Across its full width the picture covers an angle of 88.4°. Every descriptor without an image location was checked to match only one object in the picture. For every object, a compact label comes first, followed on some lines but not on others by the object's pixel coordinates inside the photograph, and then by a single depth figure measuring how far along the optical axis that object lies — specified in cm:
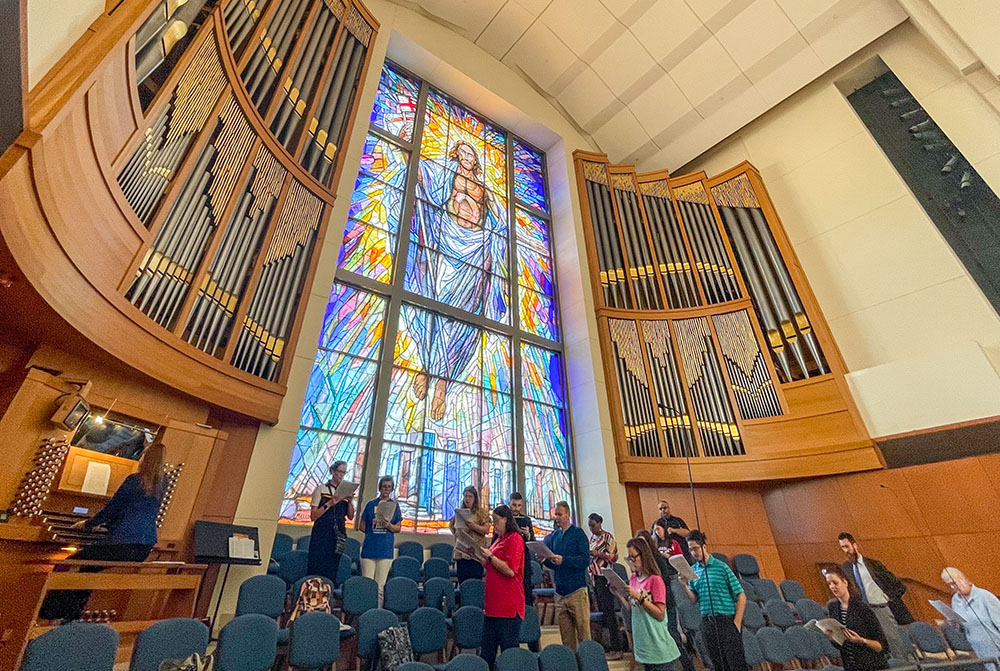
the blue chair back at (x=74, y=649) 183
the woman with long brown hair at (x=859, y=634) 252
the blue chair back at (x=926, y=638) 364
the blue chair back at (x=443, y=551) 478
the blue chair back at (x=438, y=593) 363
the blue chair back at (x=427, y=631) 311
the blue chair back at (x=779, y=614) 441
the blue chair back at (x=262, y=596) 294
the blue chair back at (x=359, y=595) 324
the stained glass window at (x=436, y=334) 539
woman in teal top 280
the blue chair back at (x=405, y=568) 396
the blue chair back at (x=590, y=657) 296
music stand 320
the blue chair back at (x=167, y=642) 212
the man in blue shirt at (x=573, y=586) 356
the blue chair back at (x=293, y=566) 384
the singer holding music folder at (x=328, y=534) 343
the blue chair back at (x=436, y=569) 420
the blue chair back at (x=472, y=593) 358
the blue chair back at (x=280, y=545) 412
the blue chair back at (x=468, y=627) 322
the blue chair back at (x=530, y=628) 346
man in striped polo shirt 293
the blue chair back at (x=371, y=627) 285
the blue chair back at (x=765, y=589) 497
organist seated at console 254
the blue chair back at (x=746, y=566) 601
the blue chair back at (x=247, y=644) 235
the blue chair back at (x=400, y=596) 342
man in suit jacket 297
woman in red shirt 281
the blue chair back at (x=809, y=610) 446
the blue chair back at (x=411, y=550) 447
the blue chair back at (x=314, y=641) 262
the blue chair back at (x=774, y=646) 365
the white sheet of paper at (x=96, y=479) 315
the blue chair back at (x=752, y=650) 355
